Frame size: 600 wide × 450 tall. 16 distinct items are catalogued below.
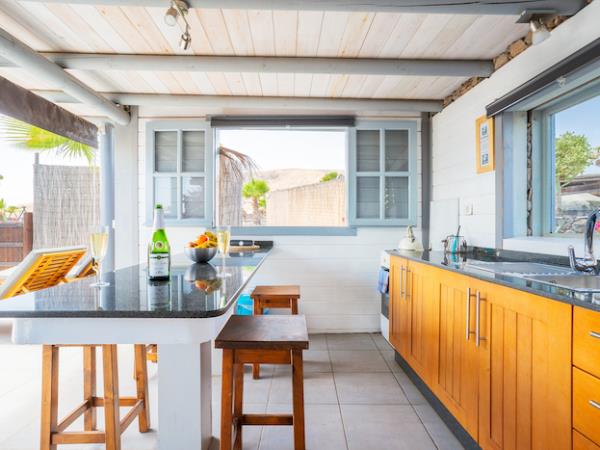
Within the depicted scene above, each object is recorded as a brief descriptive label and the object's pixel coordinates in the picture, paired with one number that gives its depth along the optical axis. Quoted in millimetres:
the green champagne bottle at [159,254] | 1627
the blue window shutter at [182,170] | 4062
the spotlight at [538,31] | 2064
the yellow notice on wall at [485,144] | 2885
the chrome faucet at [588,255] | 1743
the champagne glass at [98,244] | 1416
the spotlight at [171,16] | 1886
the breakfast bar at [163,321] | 1082
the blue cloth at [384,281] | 3471
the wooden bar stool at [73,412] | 1690
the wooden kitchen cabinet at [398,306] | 2941
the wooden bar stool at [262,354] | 1595
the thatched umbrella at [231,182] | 4293
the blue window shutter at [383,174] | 4086
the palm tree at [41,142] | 4484
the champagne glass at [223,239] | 1883
